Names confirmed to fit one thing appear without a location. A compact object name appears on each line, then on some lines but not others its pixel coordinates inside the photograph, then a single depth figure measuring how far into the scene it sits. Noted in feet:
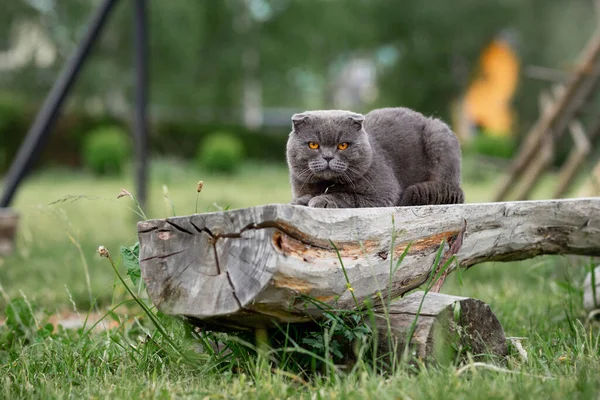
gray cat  9.12
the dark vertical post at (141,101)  21.98
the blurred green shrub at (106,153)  55.62
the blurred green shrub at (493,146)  58.03
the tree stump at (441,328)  7.61
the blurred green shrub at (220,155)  59.98
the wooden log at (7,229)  19.71
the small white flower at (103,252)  7.95
